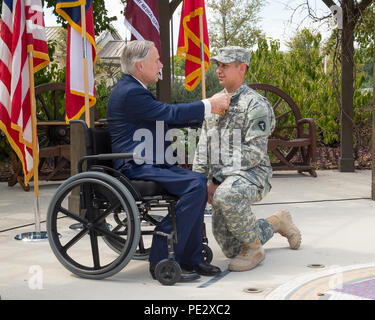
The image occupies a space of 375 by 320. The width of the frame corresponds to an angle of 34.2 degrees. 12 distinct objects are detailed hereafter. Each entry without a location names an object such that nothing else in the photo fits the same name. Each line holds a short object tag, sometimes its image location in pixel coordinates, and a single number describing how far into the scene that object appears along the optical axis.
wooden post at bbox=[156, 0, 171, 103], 6.30
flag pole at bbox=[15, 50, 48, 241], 4.51
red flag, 6.08
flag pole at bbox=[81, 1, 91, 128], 5.44
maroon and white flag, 5.90
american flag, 4.75
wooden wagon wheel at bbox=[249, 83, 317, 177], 7.91
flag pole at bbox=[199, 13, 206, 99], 5.95
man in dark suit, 3.28
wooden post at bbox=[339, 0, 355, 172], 8.38
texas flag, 5.45
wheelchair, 3.17
